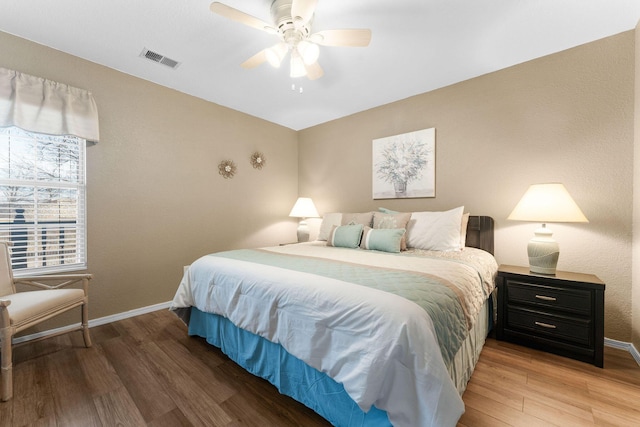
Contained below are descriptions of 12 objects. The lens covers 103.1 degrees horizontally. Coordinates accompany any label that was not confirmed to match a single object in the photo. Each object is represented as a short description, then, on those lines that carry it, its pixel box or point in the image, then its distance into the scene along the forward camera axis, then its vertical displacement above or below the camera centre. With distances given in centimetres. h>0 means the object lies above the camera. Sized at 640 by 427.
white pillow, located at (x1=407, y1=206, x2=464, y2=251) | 241 -19
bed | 101 -58
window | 211 +9
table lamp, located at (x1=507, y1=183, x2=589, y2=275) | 192 -2
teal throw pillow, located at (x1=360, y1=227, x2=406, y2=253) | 243 -27
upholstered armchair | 149 -65
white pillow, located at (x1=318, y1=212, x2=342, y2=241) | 331 -16
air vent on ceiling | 233 +145
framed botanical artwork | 302 +58
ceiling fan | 155 +122
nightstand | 179 -77
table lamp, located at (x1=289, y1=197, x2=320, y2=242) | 377 -2
